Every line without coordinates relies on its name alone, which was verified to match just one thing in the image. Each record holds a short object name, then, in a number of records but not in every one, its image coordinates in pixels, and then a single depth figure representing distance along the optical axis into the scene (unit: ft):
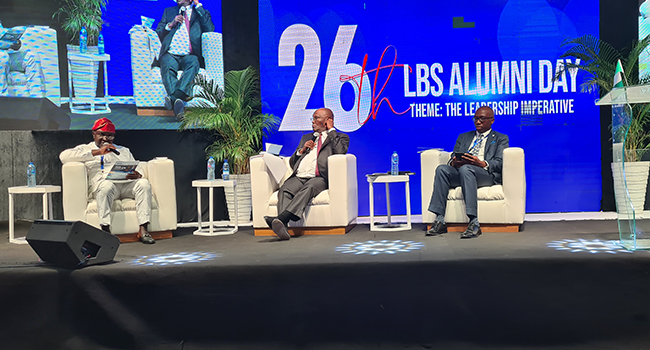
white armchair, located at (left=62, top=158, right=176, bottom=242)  14.08
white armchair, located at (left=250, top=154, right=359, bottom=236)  14.53
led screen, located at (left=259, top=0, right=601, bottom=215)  18.22
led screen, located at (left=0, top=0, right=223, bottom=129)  18.03
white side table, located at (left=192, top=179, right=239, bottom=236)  15.34
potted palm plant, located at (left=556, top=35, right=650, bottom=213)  16.46
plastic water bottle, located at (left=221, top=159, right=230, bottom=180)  16.42
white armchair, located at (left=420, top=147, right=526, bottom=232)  13.55
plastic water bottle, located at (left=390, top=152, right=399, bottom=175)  15.57
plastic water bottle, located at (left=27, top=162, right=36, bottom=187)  15.06
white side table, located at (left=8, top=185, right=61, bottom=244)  14.65
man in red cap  13.88
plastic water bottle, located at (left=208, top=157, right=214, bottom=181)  16.39
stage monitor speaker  10.09
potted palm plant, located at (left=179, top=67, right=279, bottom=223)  17.47
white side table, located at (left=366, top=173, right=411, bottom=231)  14.88
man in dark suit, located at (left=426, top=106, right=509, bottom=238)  13.47
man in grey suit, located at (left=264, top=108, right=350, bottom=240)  14.05
